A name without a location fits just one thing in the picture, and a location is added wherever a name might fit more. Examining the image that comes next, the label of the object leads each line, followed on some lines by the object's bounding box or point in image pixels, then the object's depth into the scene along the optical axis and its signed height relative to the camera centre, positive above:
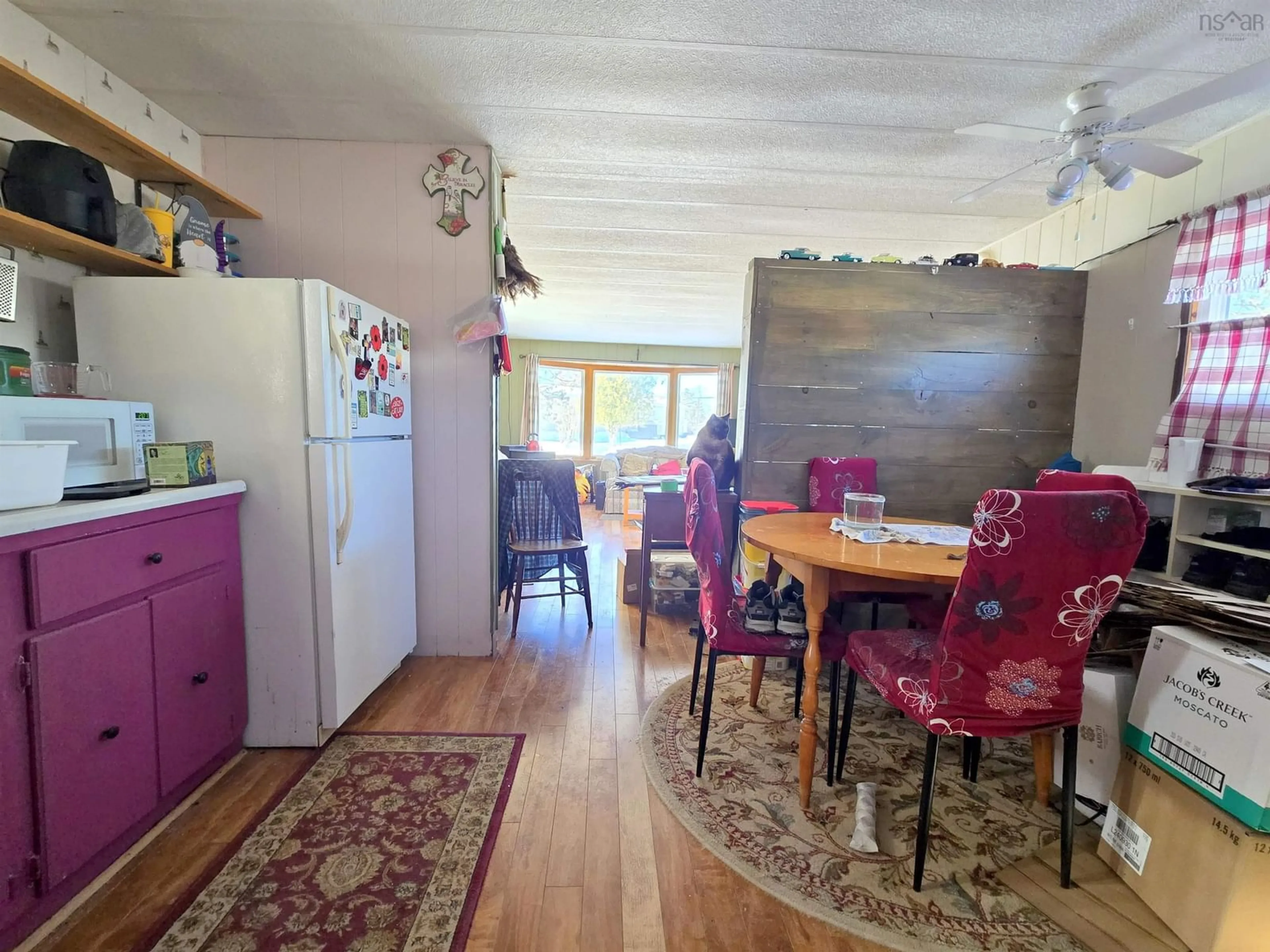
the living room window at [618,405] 7.62 +0.38
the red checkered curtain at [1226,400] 1.86 +0.18
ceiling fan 1.68 +1.03
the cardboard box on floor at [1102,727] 1.43 -0.82
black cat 2.70 -0.09
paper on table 1.67 -0.34
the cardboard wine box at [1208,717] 1.04 -0.61
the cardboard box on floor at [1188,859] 1.04 -0.93
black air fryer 1.37 +0.62
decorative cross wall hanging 2.35 +1.12
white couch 6.72 -0.46
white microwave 1.22 -0.04
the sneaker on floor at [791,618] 1.63 -0.60
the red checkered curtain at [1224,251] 1.87 +0.76
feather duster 2.66 +0.80
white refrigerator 1.60 -0.02
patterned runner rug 1.13 -1.14
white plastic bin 1.06 -0.13
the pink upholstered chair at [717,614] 1.60 -0.58
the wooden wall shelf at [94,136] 1.33 +0.86
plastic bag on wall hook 2.36 +0.49
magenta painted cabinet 1.06 -0.67
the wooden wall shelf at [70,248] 1.32 +0.49
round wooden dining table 1.32 -0.35
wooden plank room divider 2.63 +0.33
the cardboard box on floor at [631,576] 3.30 -0.95
